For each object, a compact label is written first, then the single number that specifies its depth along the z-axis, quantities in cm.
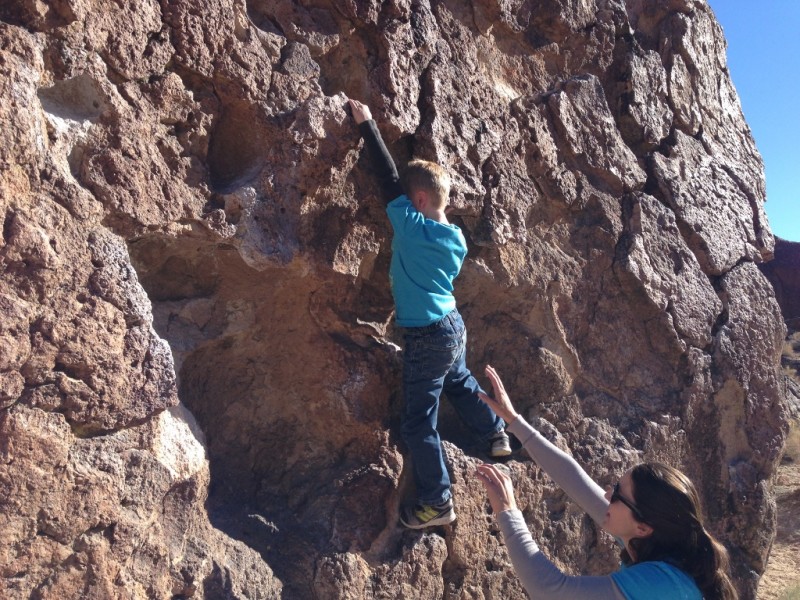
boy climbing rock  281
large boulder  222
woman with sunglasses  178
